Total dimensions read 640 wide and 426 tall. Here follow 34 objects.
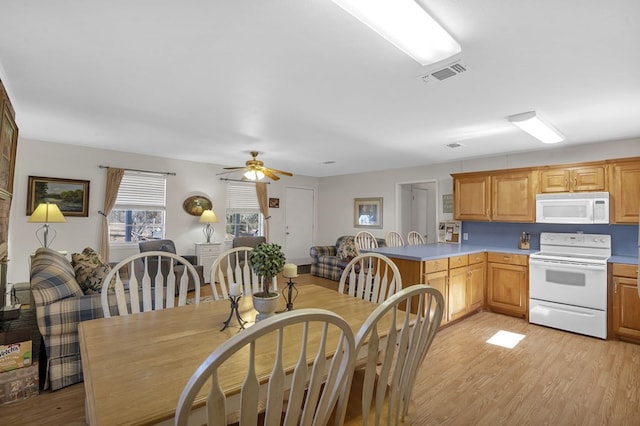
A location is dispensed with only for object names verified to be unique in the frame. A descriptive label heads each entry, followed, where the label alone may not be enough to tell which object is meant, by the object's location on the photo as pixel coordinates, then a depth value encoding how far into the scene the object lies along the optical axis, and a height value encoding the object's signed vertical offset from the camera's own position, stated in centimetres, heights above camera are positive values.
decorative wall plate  582 +29
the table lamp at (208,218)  562 +4
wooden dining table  87 -52
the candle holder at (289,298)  174 -45
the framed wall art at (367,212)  670 +21
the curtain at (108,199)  493 +33
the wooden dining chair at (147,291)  180 -46
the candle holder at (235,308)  150 -44
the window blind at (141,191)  522 +49
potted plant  157 -26
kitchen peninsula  342 -63
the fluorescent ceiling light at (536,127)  291 +99
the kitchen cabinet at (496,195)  414 +39
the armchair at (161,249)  450 -64
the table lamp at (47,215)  364 +4
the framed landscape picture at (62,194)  443 +37
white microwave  356 +19
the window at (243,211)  648 +20
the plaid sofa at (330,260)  599 -78
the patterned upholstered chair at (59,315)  222 -72
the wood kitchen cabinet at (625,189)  341 +39
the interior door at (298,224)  746 -8
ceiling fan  433 +72
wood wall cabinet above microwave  363 +56
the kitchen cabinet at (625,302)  316 -83
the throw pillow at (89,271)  264 -47
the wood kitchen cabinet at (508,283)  390 -80
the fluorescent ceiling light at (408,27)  135 +96
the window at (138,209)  520 +18
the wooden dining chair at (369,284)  200 -43
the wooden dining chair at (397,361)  98 -52
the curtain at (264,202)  685 +41
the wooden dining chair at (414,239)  547 -31
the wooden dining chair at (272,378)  68 -45
